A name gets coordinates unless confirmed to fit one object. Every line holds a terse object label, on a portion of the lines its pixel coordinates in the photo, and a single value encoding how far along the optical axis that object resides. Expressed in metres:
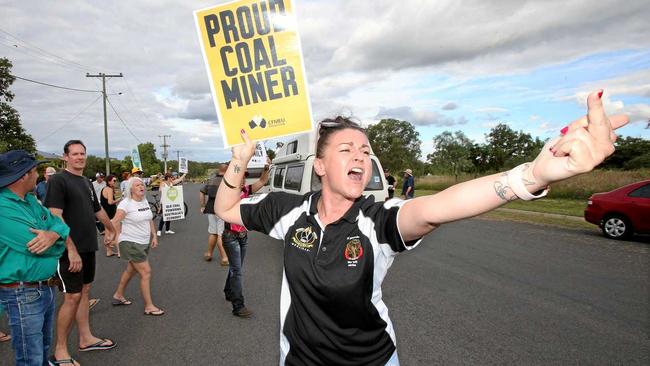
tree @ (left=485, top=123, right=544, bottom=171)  81.75
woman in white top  5.13
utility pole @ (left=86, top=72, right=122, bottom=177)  35.00
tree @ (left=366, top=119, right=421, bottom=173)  65.06
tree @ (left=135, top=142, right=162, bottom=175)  100.62
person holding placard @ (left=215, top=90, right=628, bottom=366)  1.44
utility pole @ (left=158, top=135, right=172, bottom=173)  81.47
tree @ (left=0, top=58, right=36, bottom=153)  34.91
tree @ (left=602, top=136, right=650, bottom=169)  47.14
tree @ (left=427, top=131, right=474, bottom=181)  45.50
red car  9.77
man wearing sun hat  2.82
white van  8.11
